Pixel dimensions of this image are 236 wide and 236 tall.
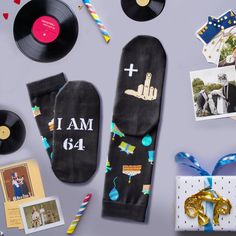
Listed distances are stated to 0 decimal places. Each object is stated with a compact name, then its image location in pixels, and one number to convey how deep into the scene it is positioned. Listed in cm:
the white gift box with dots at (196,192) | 124
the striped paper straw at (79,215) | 138
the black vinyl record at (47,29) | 140
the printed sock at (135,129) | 134
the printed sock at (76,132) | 139
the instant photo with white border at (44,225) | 141
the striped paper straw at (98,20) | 138
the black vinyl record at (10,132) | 142
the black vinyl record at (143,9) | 135
